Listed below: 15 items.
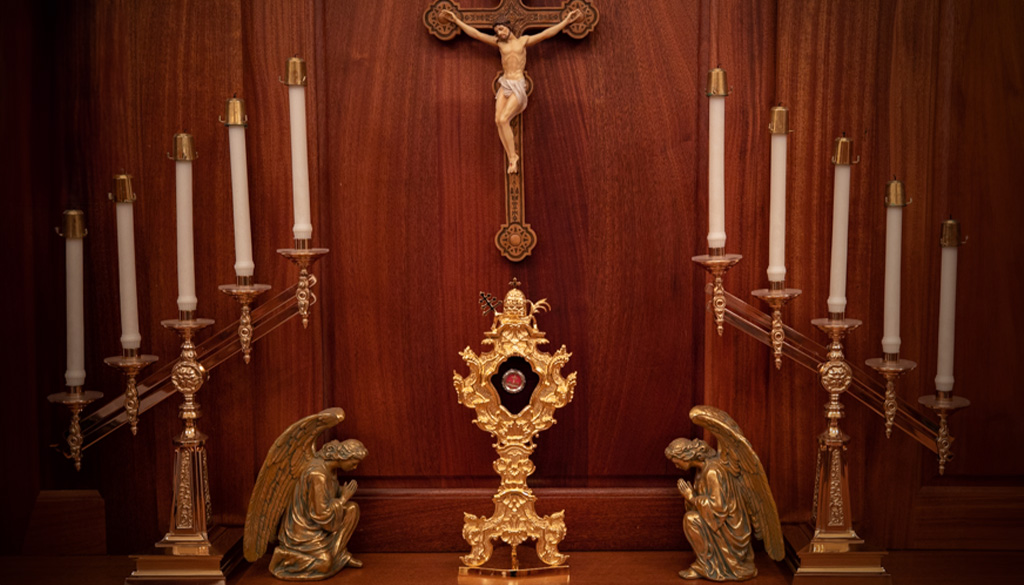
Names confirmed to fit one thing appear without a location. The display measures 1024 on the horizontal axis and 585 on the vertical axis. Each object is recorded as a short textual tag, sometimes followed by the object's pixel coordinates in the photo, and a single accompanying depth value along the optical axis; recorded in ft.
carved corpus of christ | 5.79
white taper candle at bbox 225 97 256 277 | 5.44
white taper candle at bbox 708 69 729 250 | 5.32
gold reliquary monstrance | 5.55
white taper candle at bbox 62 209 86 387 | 5.64
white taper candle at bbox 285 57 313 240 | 5.44
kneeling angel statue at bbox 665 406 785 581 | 5.60
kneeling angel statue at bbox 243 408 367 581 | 5.69
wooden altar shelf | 5.69
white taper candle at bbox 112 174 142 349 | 5.49
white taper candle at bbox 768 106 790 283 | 5.42
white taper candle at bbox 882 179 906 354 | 5.45
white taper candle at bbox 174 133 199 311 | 5.51
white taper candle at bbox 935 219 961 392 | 5.50
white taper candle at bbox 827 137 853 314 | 5.44
